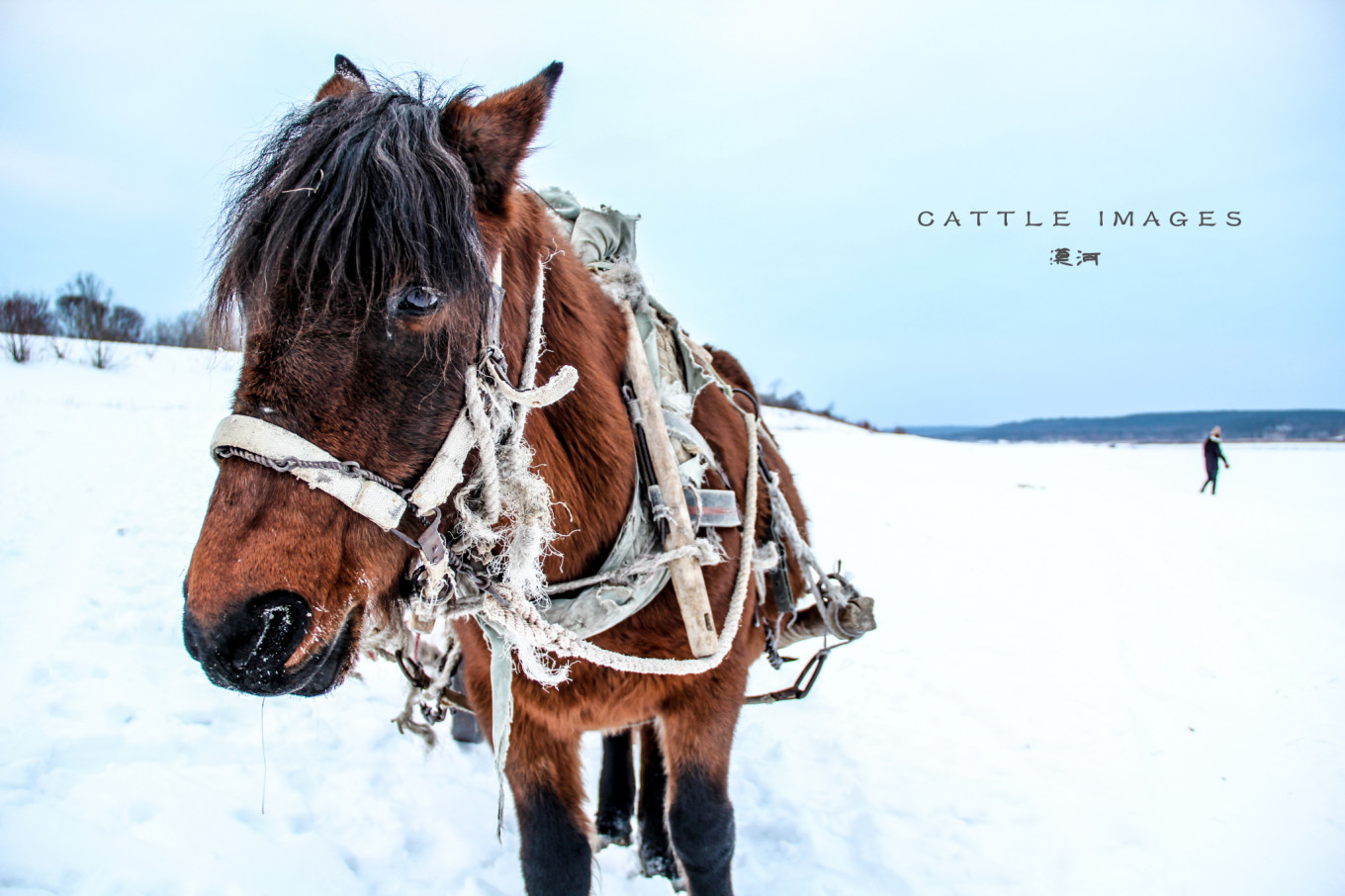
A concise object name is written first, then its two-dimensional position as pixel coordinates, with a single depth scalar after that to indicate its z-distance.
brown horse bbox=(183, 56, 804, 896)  1.12
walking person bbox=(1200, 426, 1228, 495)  15.84
